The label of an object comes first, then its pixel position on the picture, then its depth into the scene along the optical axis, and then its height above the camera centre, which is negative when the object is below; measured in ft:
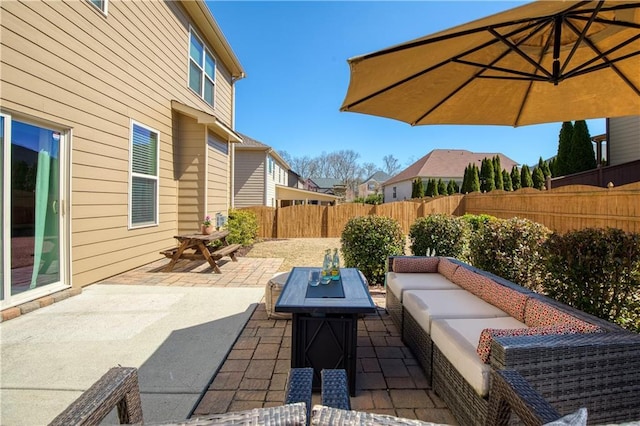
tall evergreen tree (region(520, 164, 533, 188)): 61.84 +7.39
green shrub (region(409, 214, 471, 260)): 17.88 -1.33
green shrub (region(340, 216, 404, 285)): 16.84 -1.72
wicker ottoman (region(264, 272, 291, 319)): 12.10 -3.26
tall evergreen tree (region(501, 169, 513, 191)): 68.50 +7.51
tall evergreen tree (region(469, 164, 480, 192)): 67.77 +7.19
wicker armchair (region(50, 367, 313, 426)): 2.35 -2.17
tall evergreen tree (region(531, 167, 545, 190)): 58.83 +6.99
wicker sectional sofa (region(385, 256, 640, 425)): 5.29 -2.65
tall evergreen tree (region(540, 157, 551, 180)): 60.02 +8.78
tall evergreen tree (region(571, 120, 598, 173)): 40.86 +8.75
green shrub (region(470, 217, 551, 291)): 13.89 -1.64
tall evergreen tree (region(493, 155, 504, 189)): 67.87 +8.66
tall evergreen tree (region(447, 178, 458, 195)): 80.04 +6.76
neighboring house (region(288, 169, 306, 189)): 88.08 +9.62
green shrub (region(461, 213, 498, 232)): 31.88 -0.57
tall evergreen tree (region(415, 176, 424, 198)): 84.88 +6.80
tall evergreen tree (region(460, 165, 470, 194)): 69.79 +6.61
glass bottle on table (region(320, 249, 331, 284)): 9.49 -1.87
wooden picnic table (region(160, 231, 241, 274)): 18.97 -2.56
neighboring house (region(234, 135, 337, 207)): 51.88 +6.10
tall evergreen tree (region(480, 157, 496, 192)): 67.72 +8.17
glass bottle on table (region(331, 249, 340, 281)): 9.79 -1.81
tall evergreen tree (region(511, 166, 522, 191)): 66.06 +7.48
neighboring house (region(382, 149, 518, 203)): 92.17 +14.18
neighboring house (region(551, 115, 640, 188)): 32.76 +6.62
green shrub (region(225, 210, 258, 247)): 28.73 -1.61
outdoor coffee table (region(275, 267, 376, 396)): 7.70 -3.08
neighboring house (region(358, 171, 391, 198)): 163.22 +13.20
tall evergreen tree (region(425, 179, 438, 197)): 79.92 +6.40
